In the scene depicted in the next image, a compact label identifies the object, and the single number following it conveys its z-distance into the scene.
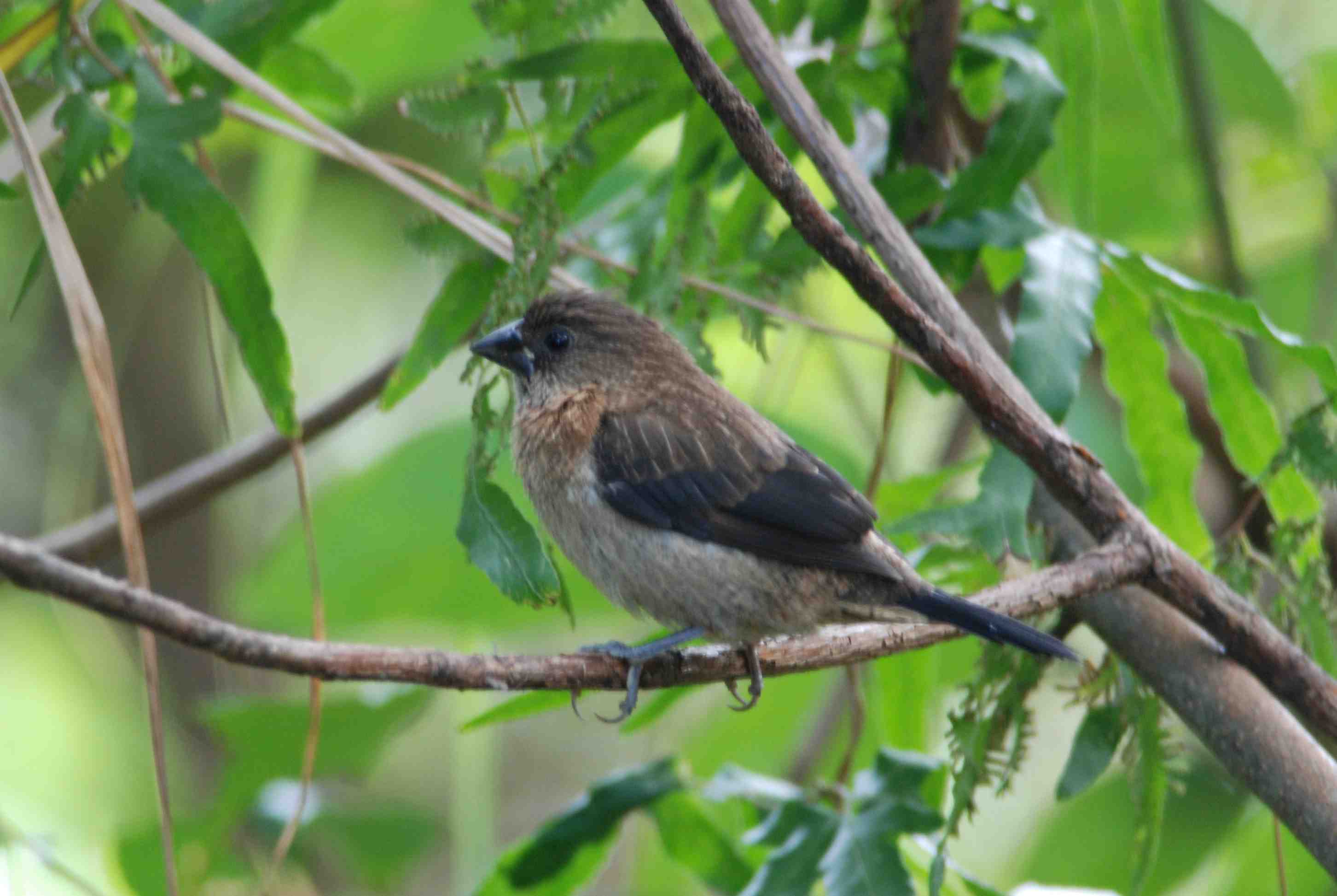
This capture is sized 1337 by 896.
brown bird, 5.02
